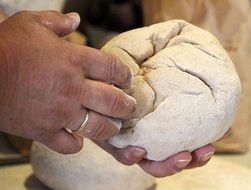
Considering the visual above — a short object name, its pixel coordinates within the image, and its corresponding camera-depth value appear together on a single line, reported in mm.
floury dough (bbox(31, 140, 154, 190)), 891
